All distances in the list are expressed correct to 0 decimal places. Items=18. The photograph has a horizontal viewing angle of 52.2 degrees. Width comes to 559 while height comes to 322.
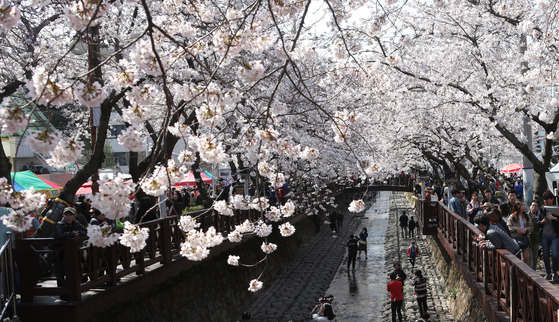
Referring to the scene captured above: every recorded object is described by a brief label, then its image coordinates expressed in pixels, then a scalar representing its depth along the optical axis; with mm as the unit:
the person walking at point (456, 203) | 15367
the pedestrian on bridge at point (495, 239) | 8430
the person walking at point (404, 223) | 32031
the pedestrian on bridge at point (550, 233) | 9533
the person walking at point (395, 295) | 15203
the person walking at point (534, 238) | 10906
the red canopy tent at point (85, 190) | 19339
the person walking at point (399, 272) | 16119
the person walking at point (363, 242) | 27219
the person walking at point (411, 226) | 30094
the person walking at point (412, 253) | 22203
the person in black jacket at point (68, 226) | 8872
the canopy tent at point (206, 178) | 28345
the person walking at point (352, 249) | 23953
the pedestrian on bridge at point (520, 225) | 9758
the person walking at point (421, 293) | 14766
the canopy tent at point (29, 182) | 14883
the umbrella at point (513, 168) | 36250
